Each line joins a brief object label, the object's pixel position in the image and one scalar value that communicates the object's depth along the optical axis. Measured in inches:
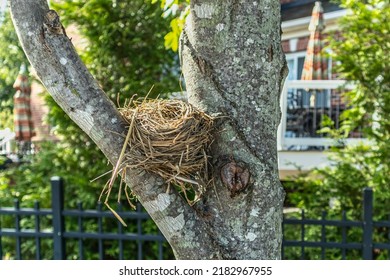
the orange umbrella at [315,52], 308.7
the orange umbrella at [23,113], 334.0
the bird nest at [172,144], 74.2
